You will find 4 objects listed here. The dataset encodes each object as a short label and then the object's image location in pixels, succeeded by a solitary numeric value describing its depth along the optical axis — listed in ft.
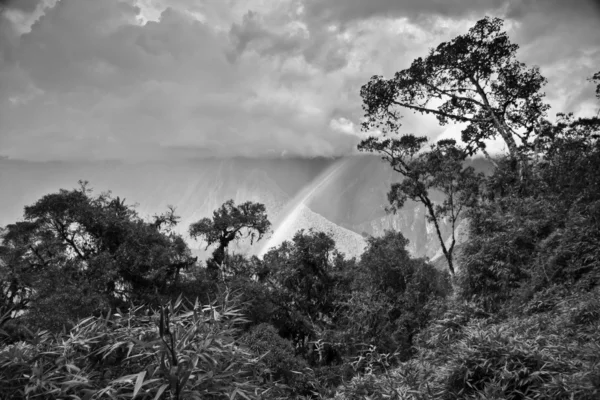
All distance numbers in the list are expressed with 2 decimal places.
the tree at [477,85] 60.08
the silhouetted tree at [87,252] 53.36
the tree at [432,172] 79.97
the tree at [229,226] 76.79
